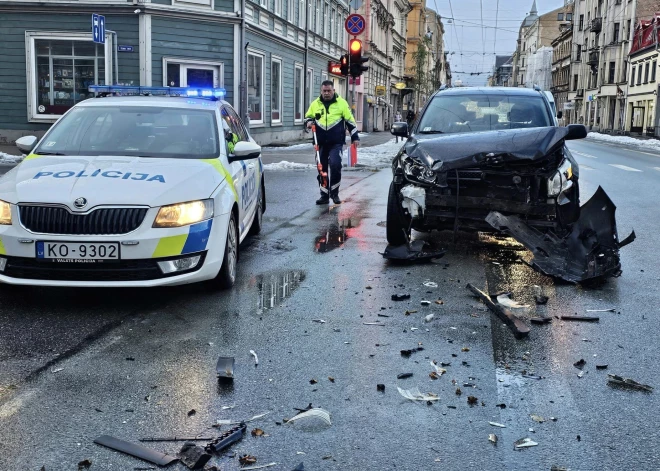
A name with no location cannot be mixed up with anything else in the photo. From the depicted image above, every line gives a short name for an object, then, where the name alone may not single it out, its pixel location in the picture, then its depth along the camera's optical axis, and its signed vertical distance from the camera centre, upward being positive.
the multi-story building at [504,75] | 184.61 +12.16
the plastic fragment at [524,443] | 3.18 -1.42
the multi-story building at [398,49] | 72.50 +7.27
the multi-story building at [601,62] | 68.06 +6.45
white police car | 4.98 -0.66
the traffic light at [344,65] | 18.42 +1.32
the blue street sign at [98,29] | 17.14 +1.95
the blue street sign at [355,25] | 19.12 +2.42
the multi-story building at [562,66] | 94.94 +7.78
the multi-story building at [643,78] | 55.66 +3.82
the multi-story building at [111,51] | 22.58 +1.91
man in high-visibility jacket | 11.49 -0.17
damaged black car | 6.49 -0.70
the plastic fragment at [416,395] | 3.70 -1.42
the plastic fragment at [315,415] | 3.43 -1.43
